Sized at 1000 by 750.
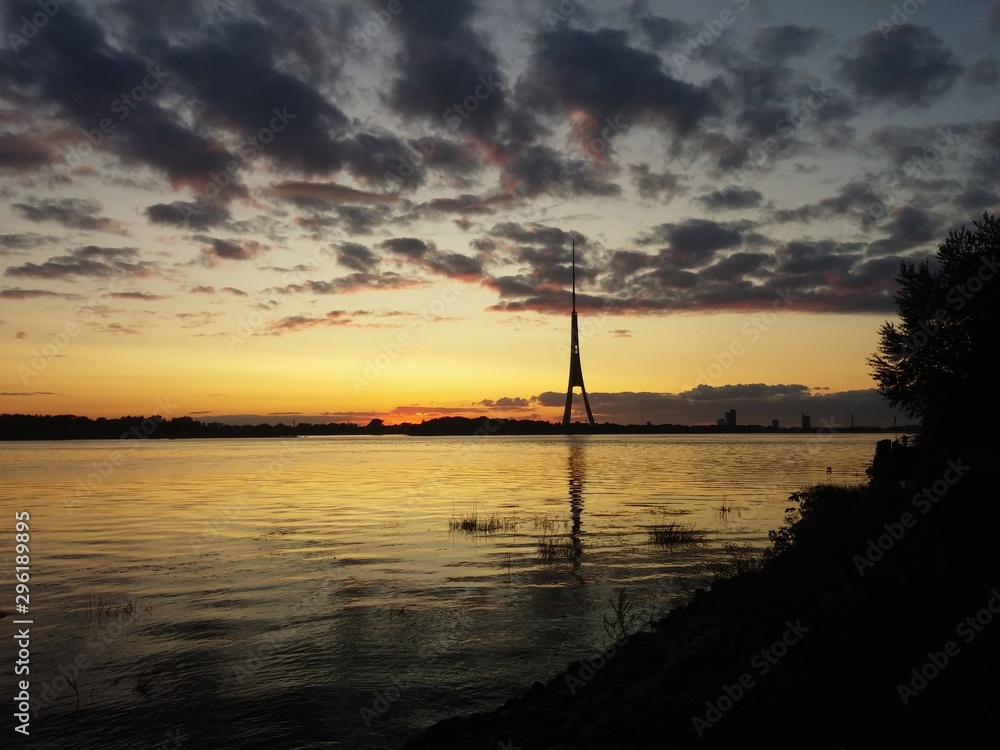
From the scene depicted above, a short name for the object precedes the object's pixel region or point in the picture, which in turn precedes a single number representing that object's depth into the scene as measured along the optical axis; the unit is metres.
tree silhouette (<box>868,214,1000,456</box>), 32.56
